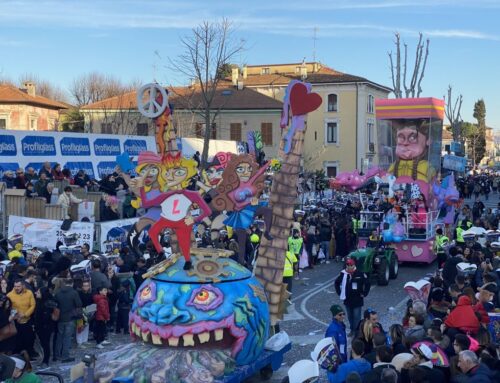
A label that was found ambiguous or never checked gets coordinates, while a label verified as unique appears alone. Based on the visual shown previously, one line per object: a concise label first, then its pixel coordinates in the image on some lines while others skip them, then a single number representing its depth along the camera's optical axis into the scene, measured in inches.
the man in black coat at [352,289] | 472.4
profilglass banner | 805.9
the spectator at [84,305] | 462.0
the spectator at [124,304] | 497.7
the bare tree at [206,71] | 1325.0
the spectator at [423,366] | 254.8
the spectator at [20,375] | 267.6
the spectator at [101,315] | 470.0
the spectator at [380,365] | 255.3
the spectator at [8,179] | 737.6
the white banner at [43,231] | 637.3
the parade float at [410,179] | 770.8
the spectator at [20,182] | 726.5
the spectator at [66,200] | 690.8
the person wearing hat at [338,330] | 363.9
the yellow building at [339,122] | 2034.9
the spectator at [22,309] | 410.6
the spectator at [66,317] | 432.5
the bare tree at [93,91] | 2684.5
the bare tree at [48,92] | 3061.0
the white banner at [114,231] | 652.7
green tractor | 655.1
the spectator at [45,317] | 423.5
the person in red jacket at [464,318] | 337.0
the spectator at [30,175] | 748.3
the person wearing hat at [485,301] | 358.0
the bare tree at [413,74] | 1803.6
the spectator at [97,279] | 479.0
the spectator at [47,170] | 769.6
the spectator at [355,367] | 275.3
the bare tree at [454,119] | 2452.0
